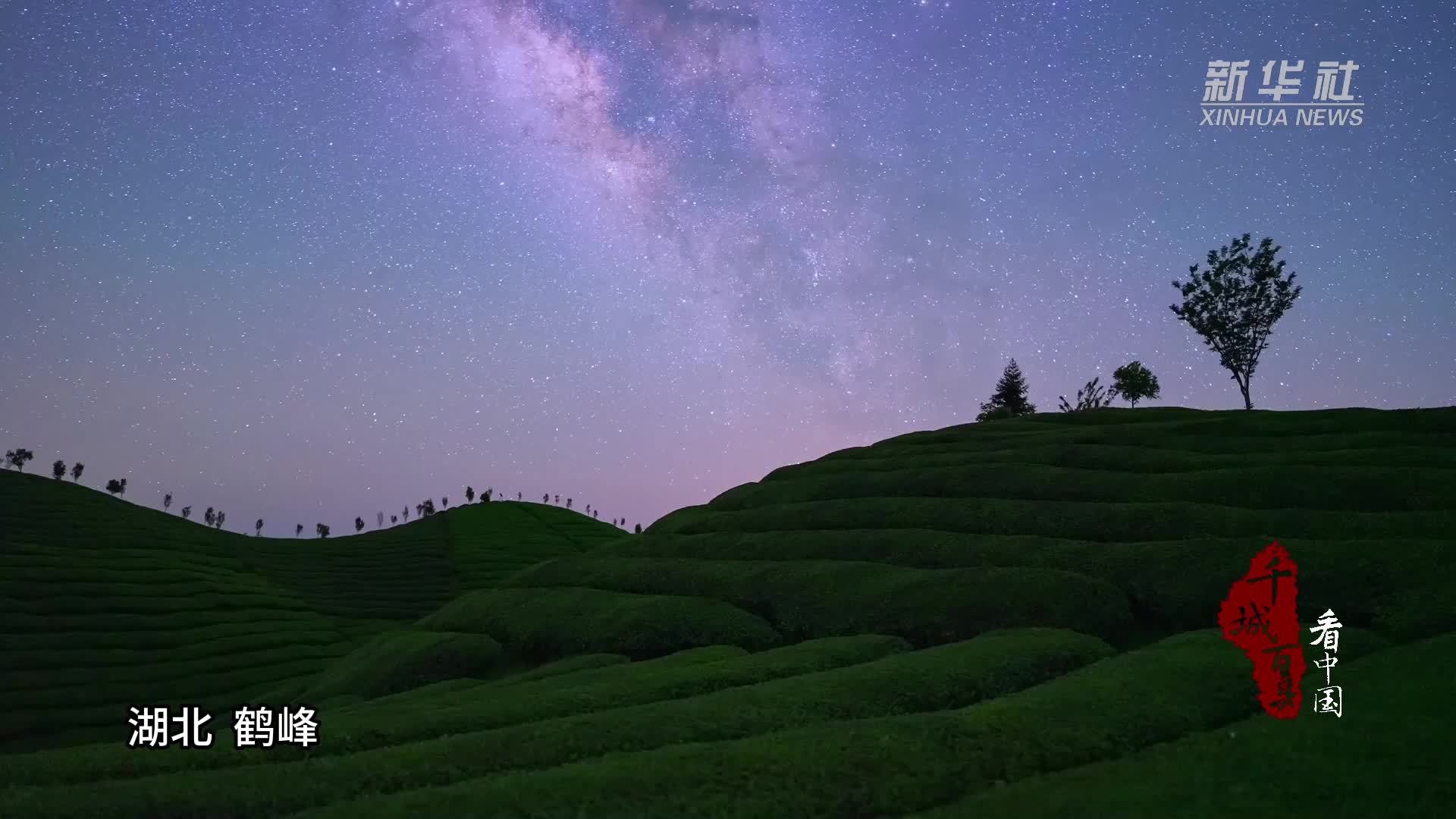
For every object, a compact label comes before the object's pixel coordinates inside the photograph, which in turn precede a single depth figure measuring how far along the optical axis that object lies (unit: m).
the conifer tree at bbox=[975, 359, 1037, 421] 108.44
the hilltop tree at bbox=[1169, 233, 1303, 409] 87.06
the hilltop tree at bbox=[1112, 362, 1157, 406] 101.69
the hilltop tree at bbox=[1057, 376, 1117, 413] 99.00
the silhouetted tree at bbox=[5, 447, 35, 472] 146.12
